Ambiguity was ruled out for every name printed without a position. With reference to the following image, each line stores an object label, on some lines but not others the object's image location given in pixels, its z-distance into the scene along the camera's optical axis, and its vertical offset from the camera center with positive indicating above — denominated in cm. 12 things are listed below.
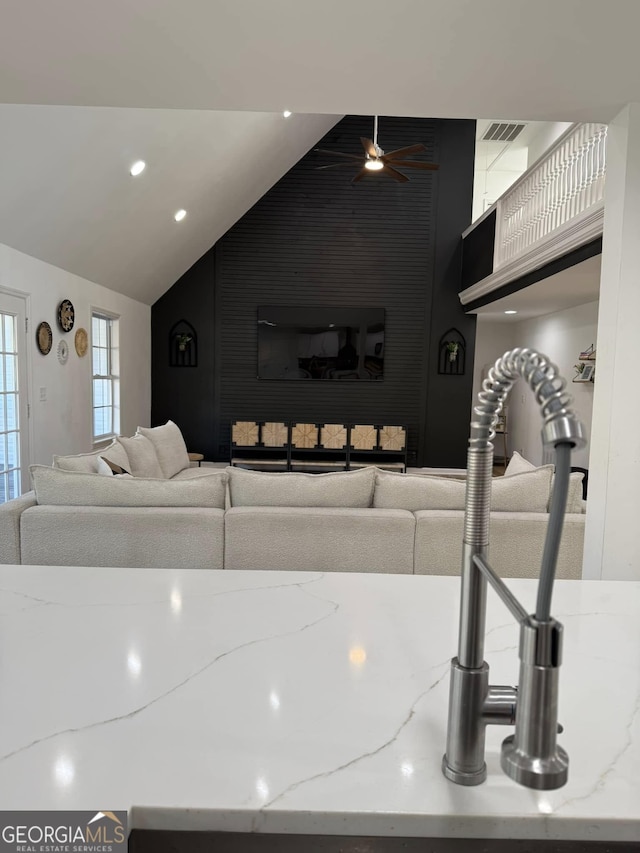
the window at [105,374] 664 +10
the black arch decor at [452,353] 838 +54
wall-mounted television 831 +63
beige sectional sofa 269 -60
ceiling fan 533 +210
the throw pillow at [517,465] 361 -43
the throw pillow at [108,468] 328 -46
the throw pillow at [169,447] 509 -54
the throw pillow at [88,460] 314 -43
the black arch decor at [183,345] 840 +56
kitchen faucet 52 -24
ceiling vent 813 +361
